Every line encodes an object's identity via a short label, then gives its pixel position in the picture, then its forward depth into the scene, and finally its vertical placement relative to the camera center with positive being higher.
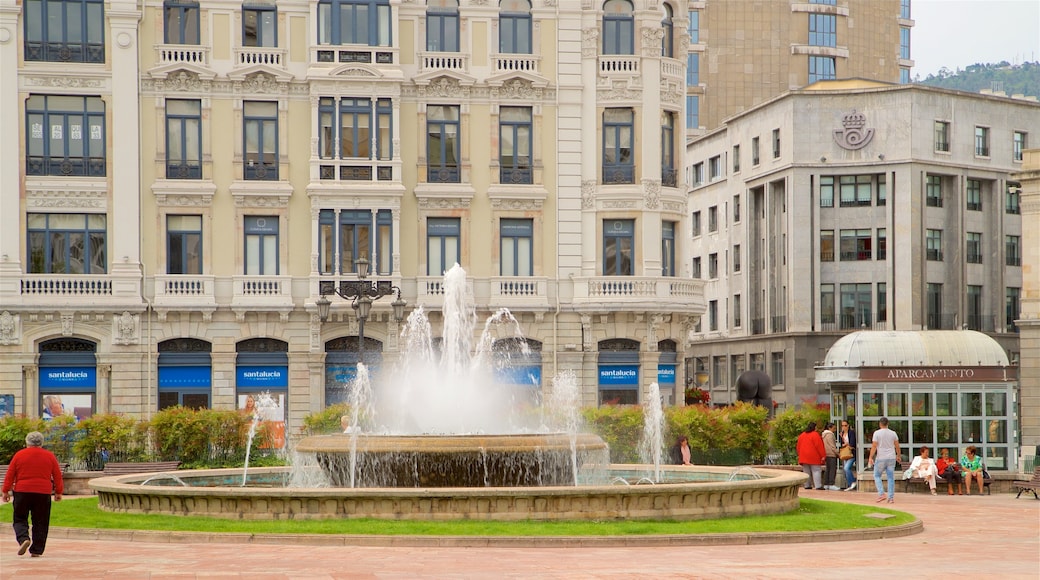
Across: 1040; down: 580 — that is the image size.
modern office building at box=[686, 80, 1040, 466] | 66.38 +4.30
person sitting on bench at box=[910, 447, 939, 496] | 32.28 -3.45
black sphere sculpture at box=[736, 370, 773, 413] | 45.22 -2.33
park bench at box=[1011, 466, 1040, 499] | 31.16 -3.70
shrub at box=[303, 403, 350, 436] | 39.03 -2.82
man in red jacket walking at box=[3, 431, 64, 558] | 18.19 -2.18
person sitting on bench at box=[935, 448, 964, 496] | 32.31 -3.56
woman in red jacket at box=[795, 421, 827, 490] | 31.81 -3.06
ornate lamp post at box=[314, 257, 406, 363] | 34.50 +0.44
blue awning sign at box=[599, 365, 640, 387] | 47.41 -2.01
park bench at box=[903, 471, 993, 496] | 32.81 -3.85
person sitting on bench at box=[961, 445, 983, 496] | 32.25 -3.40
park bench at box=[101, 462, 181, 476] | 32.91 -3.45
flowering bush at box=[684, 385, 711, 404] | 51.84 -2.96
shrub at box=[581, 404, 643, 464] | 37.34 -2.96
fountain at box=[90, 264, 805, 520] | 20.70 -2.57
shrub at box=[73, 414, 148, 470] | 34.31 -2.93
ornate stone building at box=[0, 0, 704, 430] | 44.88 +3.85
